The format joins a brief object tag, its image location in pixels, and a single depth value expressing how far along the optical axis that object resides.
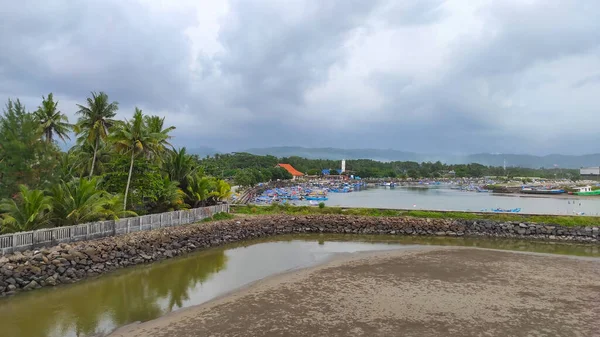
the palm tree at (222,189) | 33.38
